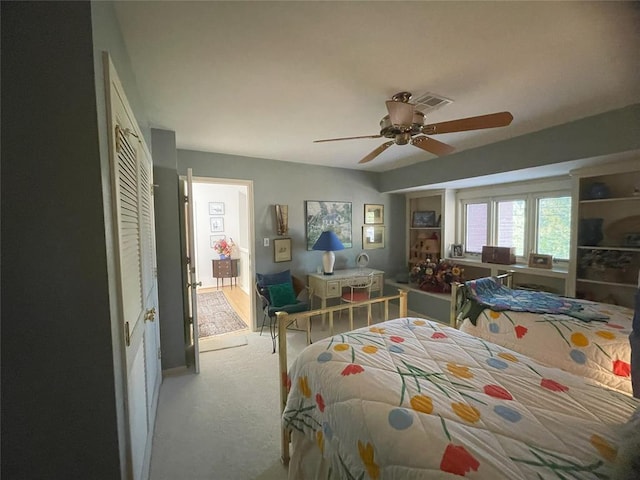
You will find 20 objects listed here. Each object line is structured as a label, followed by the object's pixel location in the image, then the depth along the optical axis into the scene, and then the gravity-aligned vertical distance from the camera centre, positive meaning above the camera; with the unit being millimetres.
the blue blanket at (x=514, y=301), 2252 -730
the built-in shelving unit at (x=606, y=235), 2561 -109
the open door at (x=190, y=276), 2461 -462
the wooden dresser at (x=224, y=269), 6070 -932
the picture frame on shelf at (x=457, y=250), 4234 -386
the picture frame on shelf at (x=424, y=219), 4508 +128
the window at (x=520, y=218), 3227 +106
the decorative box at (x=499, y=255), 3568 -406
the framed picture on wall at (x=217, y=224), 6336 +112
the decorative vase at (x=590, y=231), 2707 -68
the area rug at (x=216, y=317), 3781 -1430
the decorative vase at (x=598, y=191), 2645 +336
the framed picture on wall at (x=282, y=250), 3785 -316
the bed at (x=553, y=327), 1840 -827
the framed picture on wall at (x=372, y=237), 4531 -176
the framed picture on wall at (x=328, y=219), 4000 +130
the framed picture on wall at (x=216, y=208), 6289 +495
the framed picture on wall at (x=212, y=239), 6324 -251
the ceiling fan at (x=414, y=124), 1599 +661
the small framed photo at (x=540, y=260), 3180 -435
